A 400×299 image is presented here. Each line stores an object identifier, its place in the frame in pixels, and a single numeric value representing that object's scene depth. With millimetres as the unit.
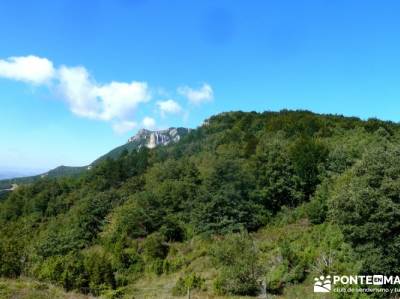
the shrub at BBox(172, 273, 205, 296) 25297
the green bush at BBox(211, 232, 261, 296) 22719
